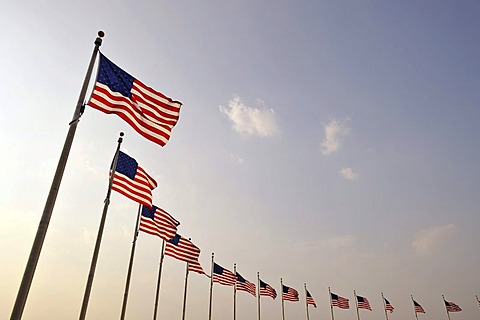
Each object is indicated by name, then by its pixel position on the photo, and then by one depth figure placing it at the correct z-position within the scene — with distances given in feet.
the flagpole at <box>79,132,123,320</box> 49.73
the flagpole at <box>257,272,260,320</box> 170.64
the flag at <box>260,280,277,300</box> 167.43
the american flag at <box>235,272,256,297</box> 152.87
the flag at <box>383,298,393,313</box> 217.34
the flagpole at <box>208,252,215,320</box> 141.30
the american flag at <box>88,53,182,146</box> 39.83
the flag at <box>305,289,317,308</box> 198.29
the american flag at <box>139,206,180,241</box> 79.71
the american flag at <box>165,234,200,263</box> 100.78
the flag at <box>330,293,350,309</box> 189.28
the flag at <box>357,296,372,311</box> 195.22
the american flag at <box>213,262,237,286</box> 137.08
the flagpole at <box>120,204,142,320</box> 71.36
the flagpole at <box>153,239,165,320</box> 105.60
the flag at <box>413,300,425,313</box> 210.18
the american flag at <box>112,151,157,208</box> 57.67
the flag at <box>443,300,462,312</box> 221.46
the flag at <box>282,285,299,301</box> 172.76
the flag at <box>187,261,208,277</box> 115.65
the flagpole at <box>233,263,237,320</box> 154.57
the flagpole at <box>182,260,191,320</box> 127.42
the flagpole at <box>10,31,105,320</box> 27.99
